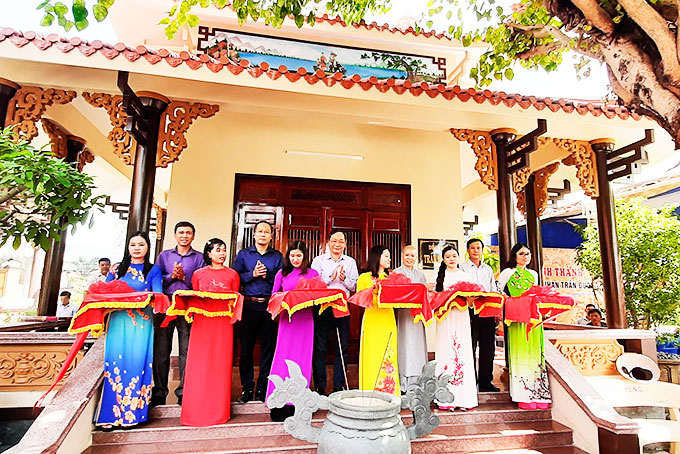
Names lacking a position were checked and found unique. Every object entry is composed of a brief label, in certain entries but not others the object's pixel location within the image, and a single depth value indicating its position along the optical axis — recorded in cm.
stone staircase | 292
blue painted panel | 1291
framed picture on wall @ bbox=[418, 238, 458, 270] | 587
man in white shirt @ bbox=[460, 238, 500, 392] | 401
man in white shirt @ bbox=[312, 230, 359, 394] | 359
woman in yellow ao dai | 344
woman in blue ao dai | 298
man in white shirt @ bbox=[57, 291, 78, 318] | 746
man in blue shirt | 351
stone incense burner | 198
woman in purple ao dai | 336
